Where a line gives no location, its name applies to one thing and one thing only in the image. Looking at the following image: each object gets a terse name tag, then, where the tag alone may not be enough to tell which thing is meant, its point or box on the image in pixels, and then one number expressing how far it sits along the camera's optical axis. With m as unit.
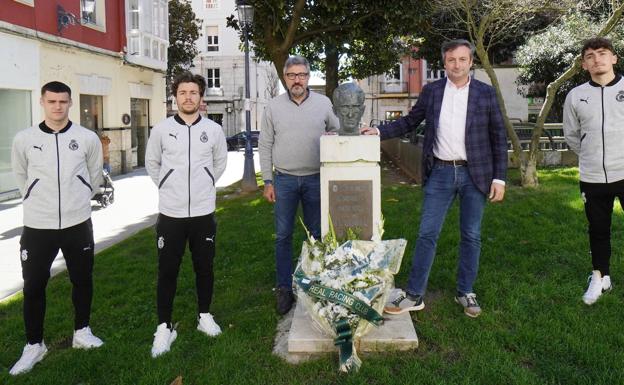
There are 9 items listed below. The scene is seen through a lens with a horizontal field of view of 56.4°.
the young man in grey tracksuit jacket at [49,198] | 3.86
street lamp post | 12.39
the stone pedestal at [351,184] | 4.33
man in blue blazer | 4.21
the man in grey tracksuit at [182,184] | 4.01
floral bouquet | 3.66
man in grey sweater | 4.61
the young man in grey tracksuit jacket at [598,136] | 4.36
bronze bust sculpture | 4.32
